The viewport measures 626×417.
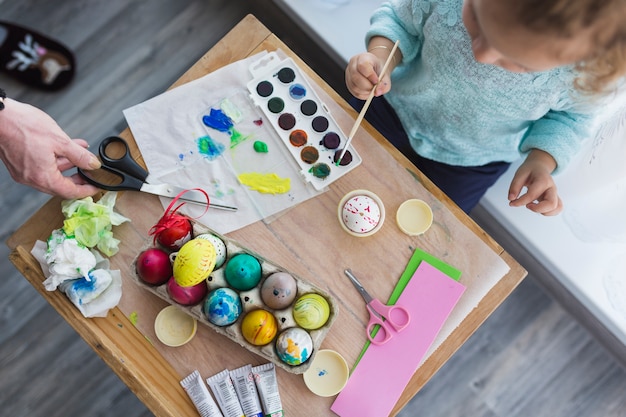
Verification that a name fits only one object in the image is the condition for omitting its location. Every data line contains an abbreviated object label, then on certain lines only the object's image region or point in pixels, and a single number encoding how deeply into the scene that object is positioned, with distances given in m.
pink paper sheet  0.75
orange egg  0.70
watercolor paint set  0.81
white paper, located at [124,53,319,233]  0.80
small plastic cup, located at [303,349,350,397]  0.75
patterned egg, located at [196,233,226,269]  0.72
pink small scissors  0.76
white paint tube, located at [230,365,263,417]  0.75
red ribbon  0.73
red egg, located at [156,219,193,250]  0.73
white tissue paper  0.73
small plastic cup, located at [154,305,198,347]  0.76
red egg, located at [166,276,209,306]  0.71
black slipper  1.35
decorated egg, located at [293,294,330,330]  0.71
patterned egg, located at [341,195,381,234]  0.77
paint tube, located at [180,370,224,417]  0.74
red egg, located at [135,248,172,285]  0.72
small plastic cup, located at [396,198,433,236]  0.79
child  0.51
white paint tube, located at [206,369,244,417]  0.75
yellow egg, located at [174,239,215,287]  0.69
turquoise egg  0.72
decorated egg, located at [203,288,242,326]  0.70
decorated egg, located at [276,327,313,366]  0.70
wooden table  0.76
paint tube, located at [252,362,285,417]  0.75
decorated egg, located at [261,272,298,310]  0.71
